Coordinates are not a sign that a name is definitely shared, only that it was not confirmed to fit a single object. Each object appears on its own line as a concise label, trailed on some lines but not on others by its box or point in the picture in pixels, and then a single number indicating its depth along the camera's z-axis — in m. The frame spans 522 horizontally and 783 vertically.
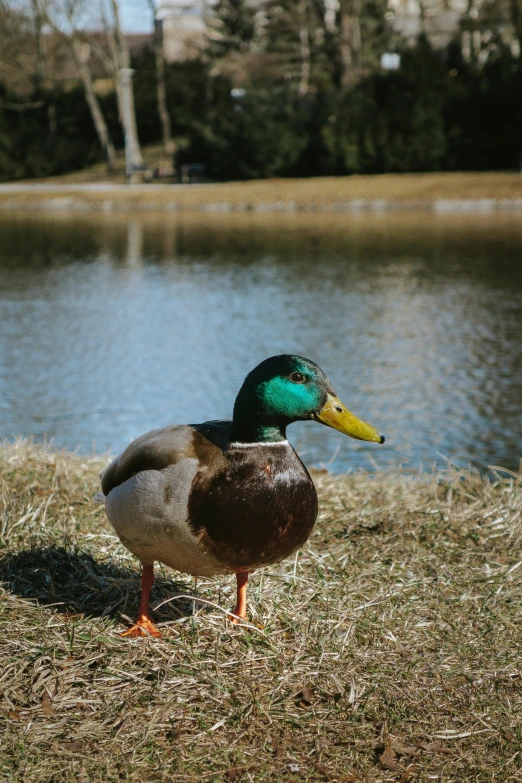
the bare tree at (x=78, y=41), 34.03
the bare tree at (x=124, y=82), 32.81
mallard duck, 2.74
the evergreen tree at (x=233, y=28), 43.97
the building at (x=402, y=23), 37.19
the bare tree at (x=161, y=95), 37.28
